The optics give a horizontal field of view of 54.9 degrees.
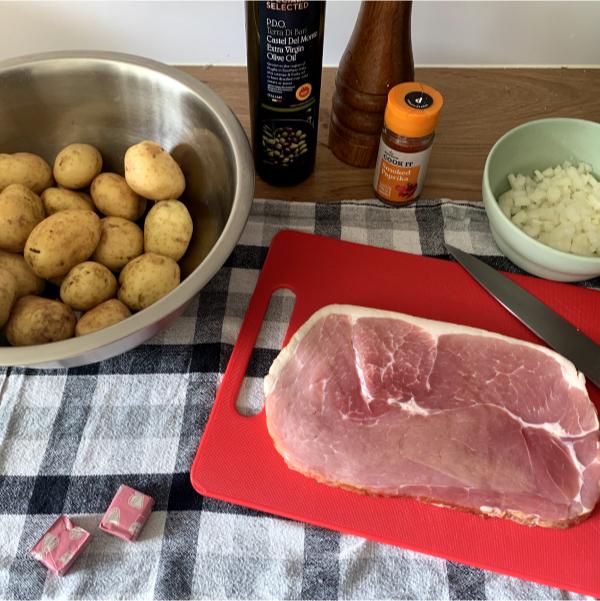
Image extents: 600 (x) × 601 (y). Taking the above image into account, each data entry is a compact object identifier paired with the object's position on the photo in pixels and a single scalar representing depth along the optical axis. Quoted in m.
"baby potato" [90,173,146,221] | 0.84
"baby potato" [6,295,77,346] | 0.72
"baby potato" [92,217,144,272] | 0.81
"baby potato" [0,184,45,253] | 0.77
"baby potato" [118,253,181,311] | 0.76
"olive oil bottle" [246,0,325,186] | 0.78
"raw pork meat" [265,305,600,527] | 0.70
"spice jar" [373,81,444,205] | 0.84
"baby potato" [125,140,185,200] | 0.81
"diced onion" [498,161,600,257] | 0.90
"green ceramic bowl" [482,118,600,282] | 0.86
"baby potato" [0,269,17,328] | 0.72
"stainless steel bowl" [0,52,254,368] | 0.81
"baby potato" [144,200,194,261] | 0.80
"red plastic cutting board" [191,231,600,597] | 0.69
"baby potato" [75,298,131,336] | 0.72
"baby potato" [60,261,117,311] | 0.76
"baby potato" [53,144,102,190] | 0.85
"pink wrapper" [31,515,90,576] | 0.67
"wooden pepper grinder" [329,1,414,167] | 0.88
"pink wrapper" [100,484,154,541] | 0.69
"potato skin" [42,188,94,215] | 0.84
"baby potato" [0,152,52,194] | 0.83
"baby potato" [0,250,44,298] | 0.77
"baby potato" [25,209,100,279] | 0.75
